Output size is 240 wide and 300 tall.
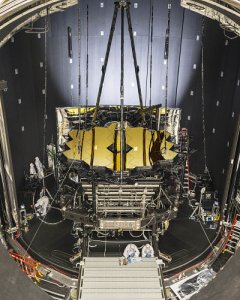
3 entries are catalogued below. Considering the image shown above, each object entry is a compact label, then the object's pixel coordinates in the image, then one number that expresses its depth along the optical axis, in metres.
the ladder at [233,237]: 13.19
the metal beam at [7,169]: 12.02
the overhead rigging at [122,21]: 10.87
